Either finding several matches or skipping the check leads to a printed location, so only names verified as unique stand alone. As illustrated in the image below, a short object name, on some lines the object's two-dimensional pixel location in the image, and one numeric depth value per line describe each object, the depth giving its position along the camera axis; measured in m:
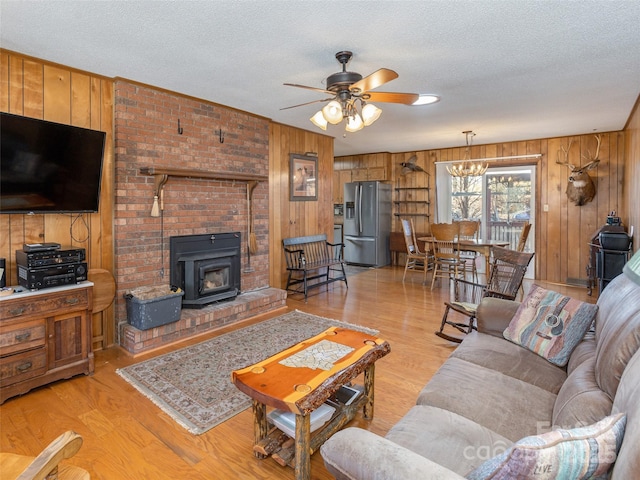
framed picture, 5.36
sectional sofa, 0.86
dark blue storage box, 3.23
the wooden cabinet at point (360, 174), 7.98
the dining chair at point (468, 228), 5.53
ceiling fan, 2.58
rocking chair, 3.04
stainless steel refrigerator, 7.48
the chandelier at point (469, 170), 5.66
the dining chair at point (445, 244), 5.48
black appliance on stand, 4.20
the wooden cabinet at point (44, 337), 2.39
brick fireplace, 3.38
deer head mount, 5.57
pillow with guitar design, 2.01
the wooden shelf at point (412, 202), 7.49
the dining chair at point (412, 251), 6.01
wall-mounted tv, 2.58
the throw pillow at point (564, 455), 0.83
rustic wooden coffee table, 1.64
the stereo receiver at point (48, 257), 2.54
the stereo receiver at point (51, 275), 2.55
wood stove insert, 3.83
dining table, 5.39
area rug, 2.31
